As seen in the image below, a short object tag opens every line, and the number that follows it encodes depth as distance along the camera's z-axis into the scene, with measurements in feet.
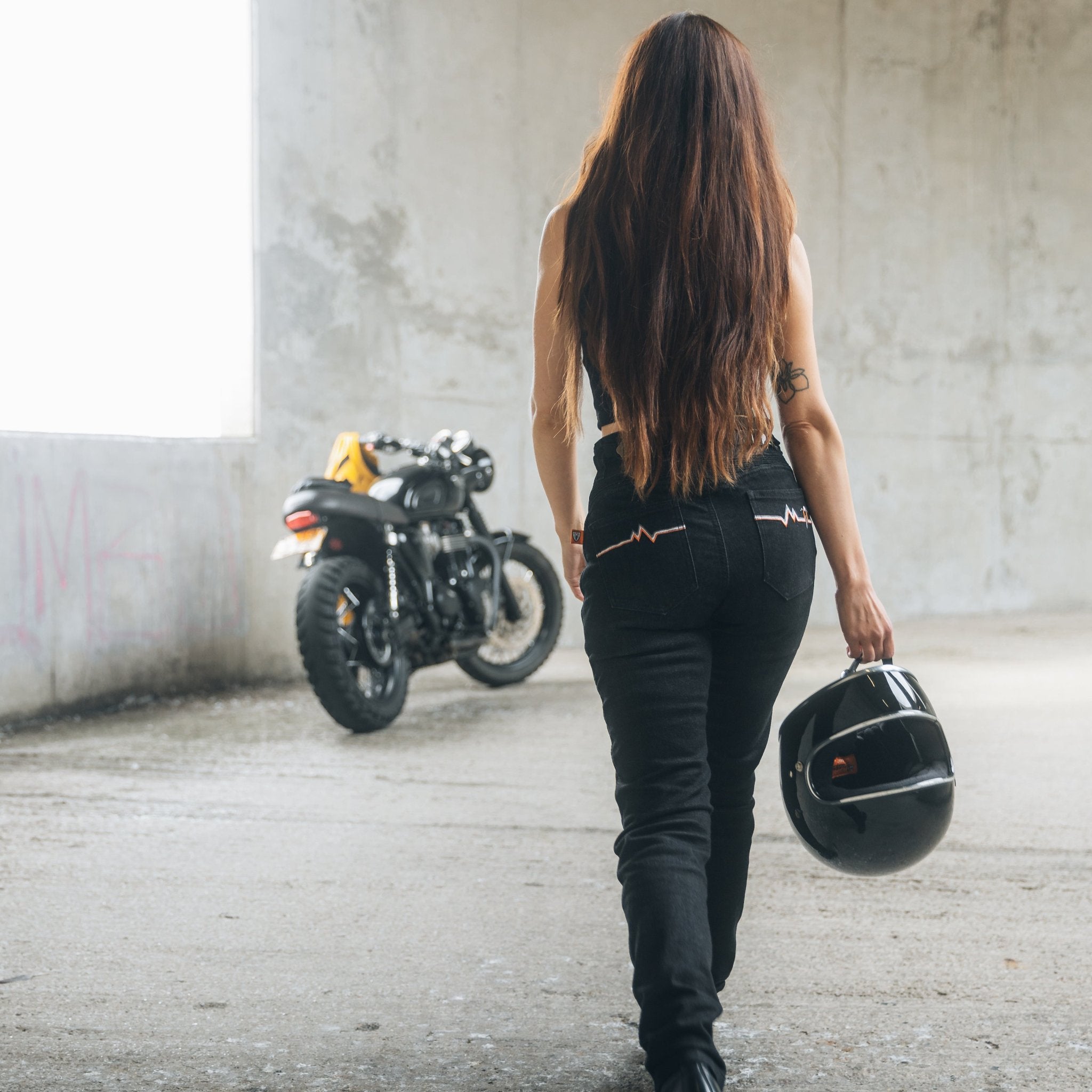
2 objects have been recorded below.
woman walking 17.62
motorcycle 31.86
